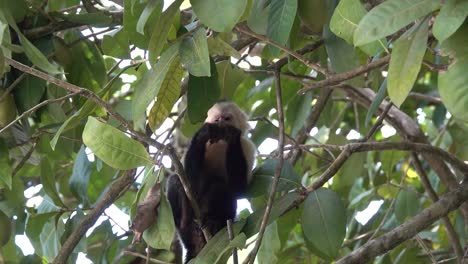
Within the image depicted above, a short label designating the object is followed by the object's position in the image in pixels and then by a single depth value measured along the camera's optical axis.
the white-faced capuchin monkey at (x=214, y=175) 6.83
